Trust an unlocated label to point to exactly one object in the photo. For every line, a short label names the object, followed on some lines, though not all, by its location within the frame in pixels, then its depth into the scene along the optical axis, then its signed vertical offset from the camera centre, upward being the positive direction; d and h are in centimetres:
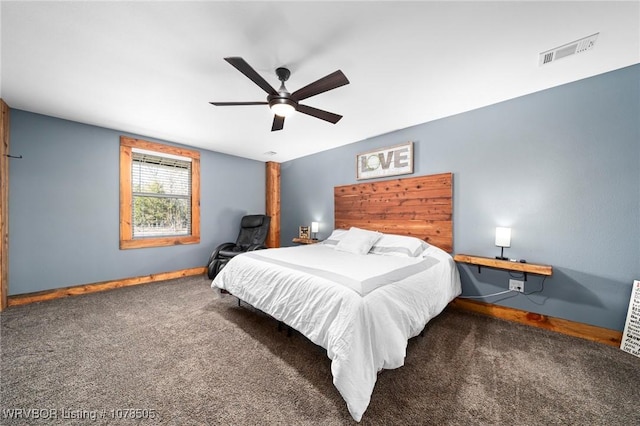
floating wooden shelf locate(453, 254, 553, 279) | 221 -55
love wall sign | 337 +76
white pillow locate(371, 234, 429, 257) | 273 -44
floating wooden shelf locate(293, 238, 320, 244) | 448 -62
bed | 139 -63
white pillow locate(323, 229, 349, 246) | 359 -43
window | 364 +23
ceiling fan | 164 +97
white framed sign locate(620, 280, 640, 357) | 192 -96
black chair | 376 -63
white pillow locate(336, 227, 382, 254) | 302 -43
